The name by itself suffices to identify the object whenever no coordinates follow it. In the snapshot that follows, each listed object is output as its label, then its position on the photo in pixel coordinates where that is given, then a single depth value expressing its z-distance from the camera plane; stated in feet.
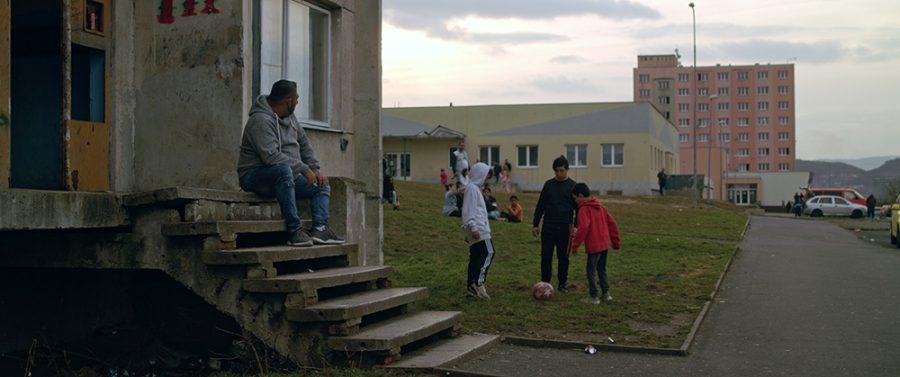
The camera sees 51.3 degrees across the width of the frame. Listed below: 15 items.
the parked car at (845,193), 185.12
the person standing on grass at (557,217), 41.01
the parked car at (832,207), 178.29
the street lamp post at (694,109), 144.77
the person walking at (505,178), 165.68
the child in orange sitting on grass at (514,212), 84.53
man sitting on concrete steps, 29.81
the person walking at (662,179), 181.47
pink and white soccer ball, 39.27
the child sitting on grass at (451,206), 65.21
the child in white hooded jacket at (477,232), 38.22
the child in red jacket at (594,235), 38.81
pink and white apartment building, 482.69
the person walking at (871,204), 179.52
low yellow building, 192.54
